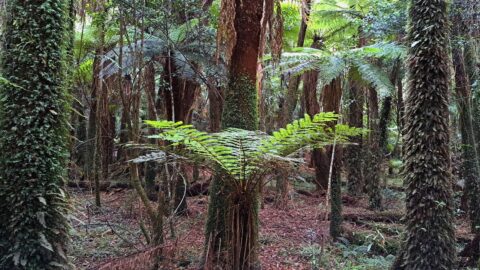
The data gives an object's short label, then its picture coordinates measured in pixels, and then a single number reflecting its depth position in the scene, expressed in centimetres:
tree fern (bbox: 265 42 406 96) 668
